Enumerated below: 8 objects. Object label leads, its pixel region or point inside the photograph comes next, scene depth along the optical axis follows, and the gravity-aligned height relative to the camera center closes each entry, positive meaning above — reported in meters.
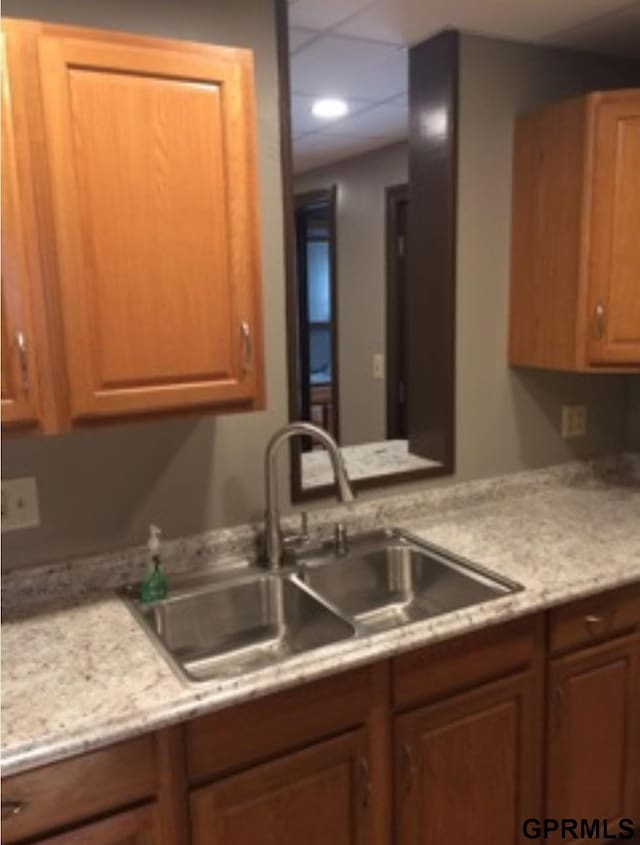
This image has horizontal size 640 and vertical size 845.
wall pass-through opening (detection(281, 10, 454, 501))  2.25 +0.09
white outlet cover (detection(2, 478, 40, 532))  1.65 -0.47
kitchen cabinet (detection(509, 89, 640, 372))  2.01 +0.18
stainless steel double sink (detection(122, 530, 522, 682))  1.71 -0.77
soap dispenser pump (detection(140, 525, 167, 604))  1.71 -0.67
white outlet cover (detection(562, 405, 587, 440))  2.53 -0.46
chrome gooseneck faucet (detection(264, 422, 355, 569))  1.75 -0.45
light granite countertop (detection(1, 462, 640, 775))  1.24 -0.71
